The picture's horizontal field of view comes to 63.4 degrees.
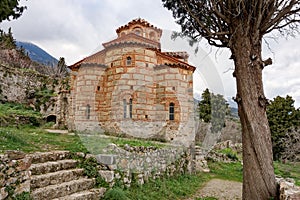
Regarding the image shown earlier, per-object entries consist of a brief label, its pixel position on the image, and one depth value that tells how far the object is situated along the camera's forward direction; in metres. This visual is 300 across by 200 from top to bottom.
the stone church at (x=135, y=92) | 13.17
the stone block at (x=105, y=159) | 5.67
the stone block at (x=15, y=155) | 4.00
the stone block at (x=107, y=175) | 5.41
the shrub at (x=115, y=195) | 4.90
